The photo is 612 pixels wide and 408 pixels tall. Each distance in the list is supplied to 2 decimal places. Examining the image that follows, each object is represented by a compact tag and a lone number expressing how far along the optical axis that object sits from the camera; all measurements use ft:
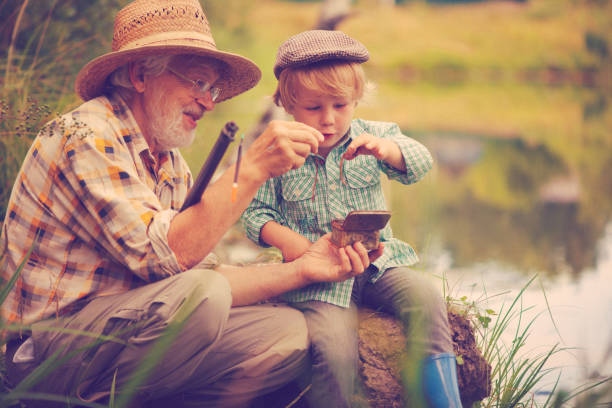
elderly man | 6.59
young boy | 7.24
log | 7.79
